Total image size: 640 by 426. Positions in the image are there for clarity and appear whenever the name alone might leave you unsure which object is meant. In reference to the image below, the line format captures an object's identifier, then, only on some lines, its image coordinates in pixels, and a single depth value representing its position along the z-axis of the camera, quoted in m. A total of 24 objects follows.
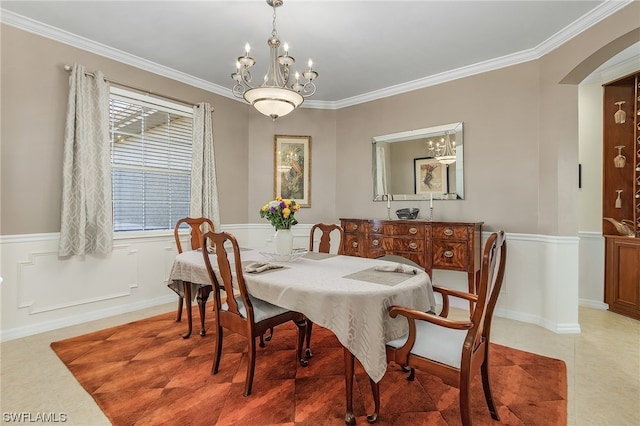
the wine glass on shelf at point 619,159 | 3.63
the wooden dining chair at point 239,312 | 2.04
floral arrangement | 2.46
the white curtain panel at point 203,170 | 4.08
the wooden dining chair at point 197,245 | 2.88
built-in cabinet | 3.53
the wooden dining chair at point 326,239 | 3.18
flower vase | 2.54
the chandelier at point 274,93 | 2.35
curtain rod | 3.13
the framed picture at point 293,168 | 4.87
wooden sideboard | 3.34
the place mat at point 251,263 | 2.15
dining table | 1.64
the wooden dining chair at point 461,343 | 1.48
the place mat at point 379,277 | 1.89
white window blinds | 3.57
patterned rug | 1.82
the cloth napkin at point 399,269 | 2.09
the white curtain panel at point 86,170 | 3.08
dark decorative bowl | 3.98
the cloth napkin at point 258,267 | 2.15
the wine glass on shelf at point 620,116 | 3.64
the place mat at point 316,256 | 2.70
